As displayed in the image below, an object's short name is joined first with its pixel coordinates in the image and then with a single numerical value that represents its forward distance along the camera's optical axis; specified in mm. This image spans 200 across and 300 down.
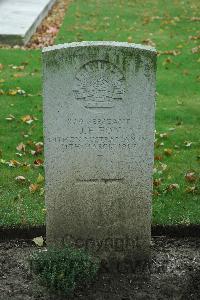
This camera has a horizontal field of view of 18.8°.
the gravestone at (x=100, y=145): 4344
